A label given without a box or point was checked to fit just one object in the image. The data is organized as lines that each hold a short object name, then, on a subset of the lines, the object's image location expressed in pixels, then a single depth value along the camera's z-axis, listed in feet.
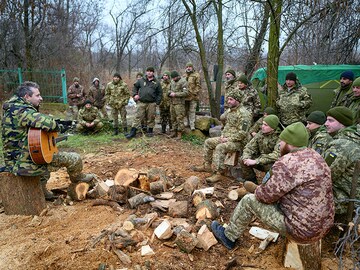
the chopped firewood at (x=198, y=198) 12.90
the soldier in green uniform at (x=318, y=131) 11.53
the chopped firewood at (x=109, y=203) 12.96
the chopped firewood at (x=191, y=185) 14.21
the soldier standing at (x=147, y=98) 25.85
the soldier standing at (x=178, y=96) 25.54
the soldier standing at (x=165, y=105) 28.25
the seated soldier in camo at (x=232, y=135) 16.25
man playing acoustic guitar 11.48
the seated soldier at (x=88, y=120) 29.25
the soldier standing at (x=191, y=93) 26.71
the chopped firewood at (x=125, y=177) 14.19
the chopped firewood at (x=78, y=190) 13.92
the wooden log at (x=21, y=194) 12.07
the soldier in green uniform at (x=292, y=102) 18.25
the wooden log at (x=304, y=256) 9.00
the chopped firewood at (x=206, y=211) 11.83
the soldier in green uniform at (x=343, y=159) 9.89
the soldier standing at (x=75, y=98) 34.16
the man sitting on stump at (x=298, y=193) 8.46
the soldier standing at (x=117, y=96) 28.32
